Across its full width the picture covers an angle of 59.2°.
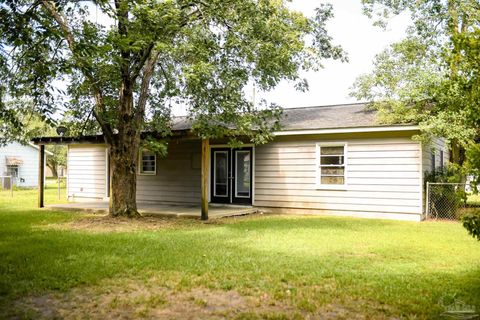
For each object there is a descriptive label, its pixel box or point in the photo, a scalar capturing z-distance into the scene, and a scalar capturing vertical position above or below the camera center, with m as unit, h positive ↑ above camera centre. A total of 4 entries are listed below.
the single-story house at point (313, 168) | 11.80 +0.00
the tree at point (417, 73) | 10.66 +2.83
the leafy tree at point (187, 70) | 9.48 +2.44
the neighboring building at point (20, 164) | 27.81 +0.23
